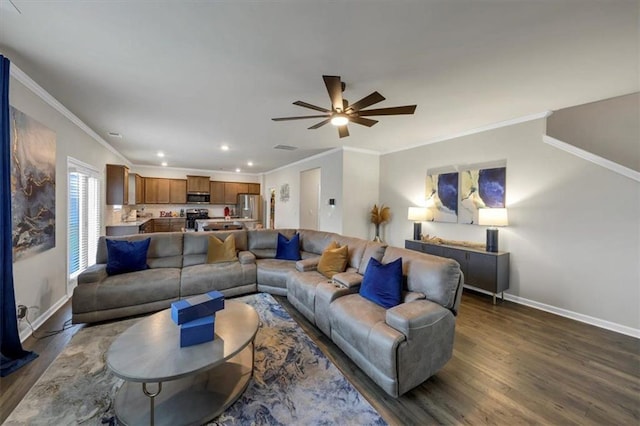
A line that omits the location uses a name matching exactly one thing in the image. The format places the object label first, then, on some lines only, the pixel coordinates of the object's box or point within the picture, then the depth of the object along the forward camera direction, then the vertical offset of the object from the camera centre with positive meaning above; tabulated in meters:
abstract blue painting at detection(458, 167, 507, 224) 3.71 +0.32
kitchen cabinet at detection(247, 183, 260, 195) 9.43 +0.81
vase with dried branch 5.48 -0.15
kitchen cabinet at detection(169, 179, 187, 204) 8.15 +0.58
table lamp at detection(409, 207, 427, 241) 4.62 -0.14
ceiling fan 2.11 +1.03
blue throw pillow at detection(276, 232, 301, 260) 4.07 -0.69
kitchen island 7.27 -0.51
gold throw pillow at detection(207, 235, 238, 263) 3.73 -0.68
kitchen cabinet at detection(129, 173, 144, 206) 6.86 +0.56
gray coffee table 1.42 -0.96
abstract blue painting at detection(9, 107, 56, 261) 2.28 +0.22
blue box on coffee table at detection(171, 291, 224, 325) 1.68 -0.73
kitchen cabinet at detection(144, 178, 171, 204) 7.79 +0.56
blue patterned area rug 1.58 -1.38
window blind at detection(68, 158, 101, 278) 3.66 -0.15
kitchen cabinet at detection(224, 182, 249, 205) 9.04 +0.68
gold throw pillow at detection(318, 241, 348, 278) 3.11 -0.70
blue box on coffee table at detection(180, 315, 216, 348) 1.62 -0.86
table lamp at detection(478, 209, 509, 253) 3.47 -0.15
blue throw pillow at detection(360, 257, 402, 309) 2.21 -0.72
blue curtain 2.00 -0.37
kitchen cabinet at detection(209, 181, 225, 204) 8.80 +0.60
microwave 8.41 +0.35
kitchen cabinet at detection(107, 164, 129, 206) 5.18 +0.50
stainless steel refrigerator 9.08 +0.09
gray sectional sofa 1.79 -0.90
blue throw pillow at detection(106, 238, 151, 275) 3.10 -0.65
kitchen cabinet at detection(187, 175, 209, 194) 8.37 +0.84
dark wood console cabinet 3.44 -0.85
